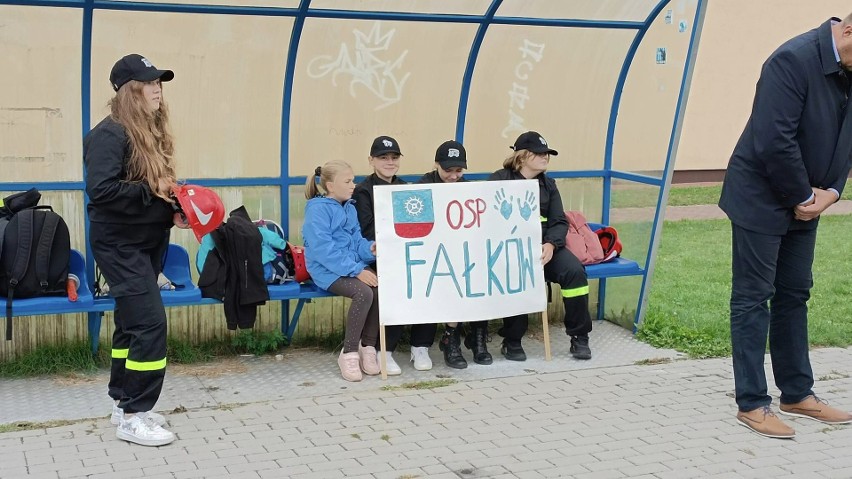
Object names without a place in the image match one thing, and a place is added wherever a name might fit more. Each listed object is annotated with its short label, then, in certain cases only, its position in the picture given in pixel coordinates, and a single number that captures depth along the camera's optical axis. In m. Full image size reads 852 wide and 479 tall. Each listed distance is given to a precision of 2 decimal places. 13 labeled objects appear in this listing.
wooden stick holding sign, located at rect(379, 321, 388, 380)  6.00
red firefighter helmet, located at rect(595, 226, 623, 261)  7.02
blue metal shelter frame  6.02
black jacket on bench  5.93
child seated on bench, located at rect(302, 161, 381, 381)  6.09
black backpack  5.45
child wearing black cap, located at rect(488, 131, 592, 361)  6.51
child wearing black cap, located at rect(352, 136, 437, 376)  6.29
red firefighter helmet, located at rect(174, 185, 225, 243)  4.80
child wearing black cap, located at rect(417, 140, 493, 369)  6.32
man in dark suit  4.81
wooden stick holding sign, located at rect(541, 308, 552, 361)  6.44
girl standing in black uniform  4.66
